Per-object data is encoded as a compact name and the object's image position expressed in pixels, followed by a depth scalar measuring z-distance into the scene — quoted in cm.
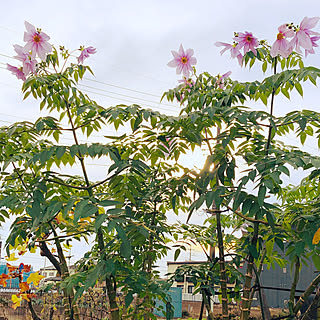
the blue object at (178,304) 1063
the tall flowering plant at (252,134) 143
